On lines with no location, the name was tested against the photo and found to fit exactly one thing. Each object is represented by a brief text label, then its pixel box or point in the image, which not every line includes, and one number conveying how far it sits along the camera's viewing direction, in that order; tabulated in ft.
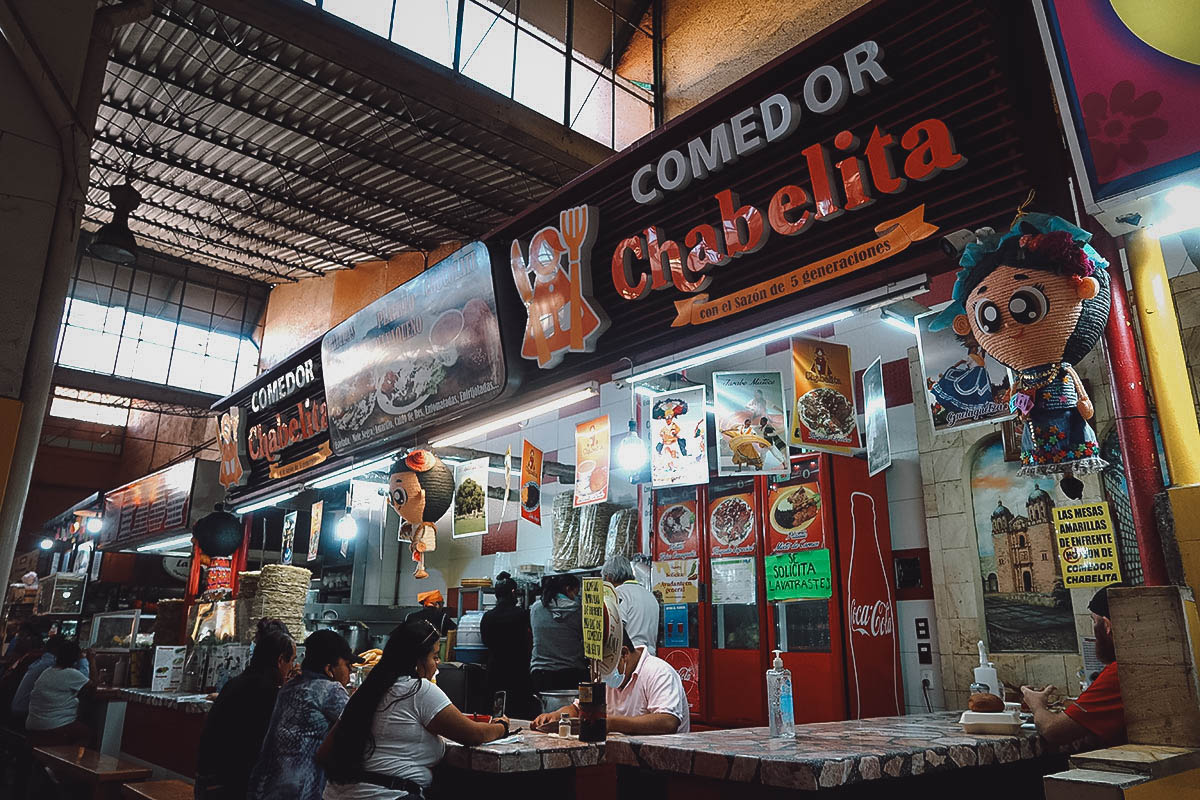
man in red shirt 10.11
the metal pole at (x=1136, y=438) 8.21
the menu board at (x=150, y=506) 36.06
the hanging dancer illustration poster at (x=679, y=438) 18.21
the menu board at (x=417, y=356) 18.65
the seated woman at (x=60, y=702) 25.03
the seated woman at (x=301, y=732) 13.10
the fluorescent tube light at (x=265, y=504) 29.67
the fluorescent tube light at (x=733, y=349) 12.46
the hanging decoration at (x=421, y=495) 20.29
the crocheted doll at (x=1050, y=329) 8.50
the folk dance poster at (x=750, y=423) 17.75
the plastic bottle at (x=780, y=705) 10.34
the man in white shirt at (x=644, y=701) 13.11
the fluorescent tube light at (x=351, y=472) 24.67
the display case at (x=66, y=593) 49.52
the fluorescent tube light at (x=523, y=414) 17.28
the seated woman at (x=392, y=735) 11.06
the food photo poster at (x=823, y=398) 16.99
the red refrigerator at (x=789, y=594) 18.11
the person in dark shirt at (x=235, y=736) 14.90
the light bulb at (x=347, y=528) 29.76
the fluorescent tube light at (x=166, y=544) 40.14
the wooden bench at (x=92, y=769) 20.43
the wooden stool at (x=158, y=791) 18.01
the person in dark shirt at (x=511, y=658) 23.27
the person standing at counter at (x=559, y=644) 21.53
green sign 18.48
